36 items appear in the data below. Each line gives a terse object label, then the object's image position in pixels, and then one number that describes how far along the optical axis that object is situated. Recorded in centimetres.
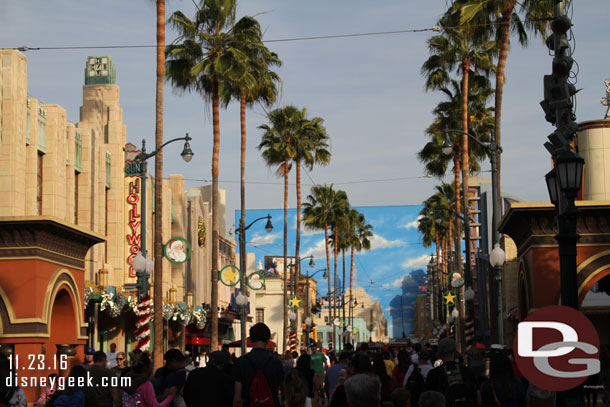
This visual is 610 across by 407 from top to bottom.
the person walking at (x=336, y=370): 1623
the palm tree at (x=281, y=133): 6016
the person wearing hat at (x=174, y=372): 1197
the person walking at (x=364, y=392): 964
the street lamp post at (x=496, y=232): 2553
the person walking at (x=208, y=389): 1080
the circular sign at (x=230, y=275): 4031
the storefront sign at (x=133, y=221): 4584
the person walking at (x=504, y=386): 1082
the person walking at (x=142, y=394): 1120
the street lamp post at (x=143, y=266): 2667
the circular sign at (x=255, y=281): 5203
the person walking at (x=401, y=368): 1563
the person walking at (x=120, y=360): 1725
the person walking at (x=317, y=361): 2423
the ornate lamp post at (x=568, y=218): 1093
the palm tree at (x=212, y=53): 3678
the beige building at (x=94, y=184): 3447
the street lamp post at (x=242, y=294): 4138
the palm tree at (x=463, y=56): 3941
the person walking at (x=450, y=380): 1114
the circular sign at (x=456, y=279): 3928
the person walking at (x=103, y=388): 1227
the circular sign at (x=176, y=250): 3183
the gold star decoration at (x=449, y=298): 4828
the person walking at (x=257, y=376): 1046
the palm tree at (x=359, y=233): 10279
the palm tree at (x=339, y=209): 8856
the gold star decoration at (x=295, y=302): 6462
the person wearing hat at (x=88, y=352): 1987
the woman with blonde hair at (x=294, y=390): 1049
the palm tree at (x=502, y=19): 3206
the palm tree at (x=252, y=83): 3903
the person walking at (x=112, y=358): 2086
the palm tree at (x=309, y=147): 6075
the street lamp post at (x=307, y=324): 7050
